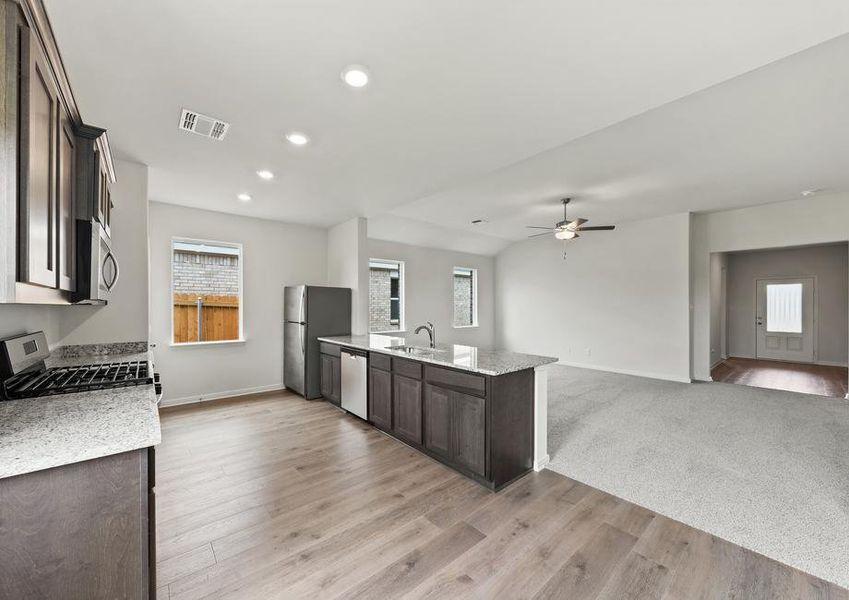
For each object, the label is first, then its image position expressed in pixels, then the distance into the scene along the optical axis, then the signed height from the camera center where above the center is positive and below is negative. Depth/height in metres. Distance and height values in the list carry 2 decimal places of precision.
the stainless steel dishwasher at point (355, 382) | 3.87 -0.95
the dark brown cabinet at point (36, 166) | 1.00 +0.46
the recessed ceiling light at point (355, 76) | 1.94 +1.26
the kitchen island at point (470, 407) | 2.54 -0.87
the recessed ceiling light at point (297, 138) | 2.69 +1.25
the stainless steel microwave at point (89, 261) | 1.72 +0.19
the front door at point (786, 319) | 7.34 -0.44
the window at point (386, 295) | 6.89 +0.07
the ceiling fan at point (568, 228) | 4.75 +0.96
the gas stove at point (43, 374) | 1.67 -0.43
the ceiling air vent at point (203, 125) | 2.43 +1.25
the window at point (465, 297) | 8.38 +0.03
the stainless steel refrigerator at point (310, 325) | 4.82 -0.37
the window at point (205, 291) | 4.66 +0.10
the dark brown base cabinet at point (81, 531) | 0.97 -0.69
